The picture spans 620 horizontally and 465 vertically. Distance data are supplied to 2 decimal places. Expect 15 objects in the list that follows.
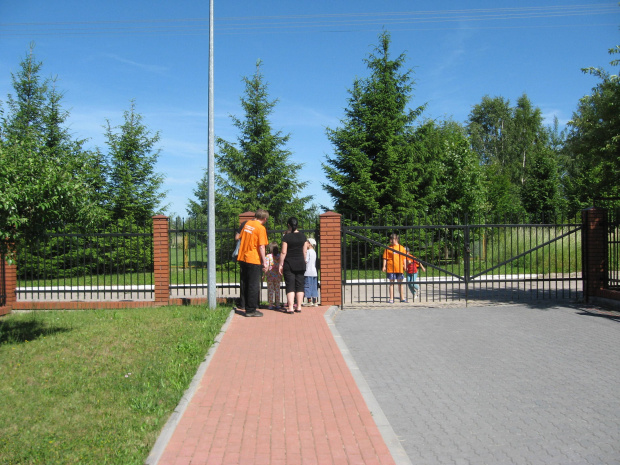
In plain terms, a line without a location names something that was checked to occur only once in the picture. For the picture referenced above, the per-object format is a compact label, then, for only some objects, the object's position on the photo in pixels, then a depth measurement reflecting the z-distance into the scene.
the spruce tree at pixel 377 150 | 24.67
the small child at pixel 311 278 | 11.45
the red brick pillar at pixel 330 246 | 11.30
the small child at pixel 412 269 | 12.70
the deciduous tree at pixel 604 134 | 13.02
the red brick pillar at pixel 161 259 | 11.65
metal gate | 11.71
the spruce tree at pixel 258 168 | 26.42
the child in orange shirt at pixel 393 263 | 12.28
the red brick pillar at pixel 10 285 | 11.68
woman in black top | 10.17
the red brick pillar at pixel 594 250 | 11.90
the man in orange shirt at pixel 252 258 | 9.88
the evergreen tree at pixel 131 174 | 25.02
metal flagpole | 10.95
